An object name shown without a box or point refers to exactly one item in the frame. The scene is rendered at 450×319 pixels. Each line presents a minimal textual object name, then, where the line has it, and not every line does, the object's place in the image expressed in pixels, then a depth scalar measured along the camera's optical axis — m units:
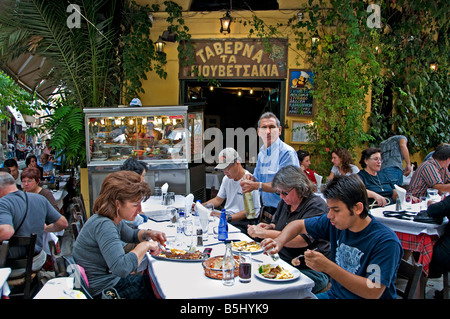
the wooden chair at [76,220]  3.22
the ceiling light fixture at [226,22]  7.38
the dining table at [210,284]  2.03
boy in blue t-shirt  1.94
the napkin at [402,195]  4.46
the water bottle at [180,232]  3.09
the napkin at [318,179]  6.01
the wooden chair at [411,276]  2.09
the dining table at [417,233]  3.59
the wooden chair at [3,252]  2.74
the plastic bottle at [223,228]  3.17
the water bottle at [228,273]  2.14
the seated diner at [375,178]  4.91
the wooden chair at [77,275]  1.89
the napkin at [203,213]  3.30
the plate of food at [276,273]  2.19
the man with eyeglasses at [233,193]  4.32
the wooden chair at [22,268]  3.05
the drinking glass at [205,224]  3.30
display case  6.71
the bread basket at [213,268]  2.25
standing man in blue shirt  4.25
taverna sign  7.78
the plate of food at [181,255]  2.55
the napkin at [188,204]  4.05
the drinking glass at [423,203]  4.42
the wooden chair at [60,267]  1.96
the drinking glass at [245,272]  2.17
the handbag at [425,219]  3.58
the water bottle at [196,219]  3.66
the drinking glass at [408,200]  4.51
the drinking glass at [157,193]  5.54
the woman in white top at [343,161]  5.95
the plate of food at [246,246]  2.76
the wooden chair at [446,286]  3.33
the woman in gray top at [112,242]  2.29
